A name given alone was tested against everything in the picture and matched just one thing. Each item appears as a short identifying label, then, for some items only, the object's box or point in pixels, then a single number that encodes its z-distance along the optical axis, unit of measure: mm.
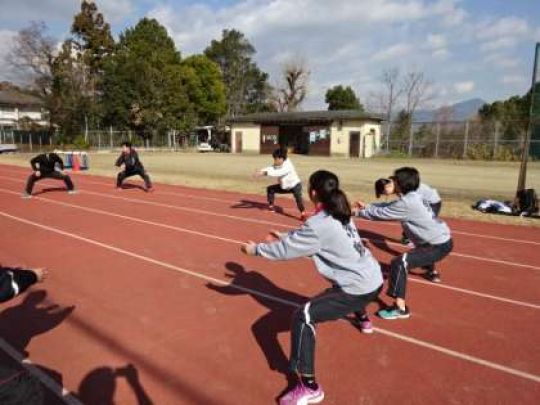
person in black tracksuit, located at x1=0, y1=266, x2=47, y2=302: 2736
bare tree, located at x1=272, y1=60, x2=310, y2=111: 58750
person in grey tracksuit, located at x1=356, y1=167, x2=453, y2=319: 4738
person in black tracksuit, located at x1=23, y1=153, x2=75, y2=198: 12406
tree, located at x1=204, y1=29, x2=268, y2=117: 70625
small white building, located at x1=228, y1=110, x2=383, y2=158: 38094
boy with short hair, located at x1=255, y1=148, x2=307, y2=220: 10109
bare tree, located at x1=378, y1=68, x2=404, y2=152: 38469
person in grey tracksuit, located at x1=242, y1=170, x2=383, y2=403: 3240
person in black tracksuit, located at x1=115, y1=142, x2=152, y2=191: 13875
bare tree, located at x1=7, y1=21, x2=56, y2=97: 45000
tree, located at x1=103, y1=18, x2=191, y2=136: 45844
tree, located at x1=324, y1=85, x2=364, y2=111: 57250
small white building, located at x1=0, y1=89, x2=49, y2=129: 56625
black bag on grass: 10641
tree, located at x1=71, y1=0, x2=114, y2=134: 51938
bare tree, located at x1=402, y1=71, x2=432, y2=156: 36262
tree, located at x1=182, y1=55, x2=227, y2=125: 54969
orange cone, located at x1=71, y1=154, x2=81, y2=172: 21559
